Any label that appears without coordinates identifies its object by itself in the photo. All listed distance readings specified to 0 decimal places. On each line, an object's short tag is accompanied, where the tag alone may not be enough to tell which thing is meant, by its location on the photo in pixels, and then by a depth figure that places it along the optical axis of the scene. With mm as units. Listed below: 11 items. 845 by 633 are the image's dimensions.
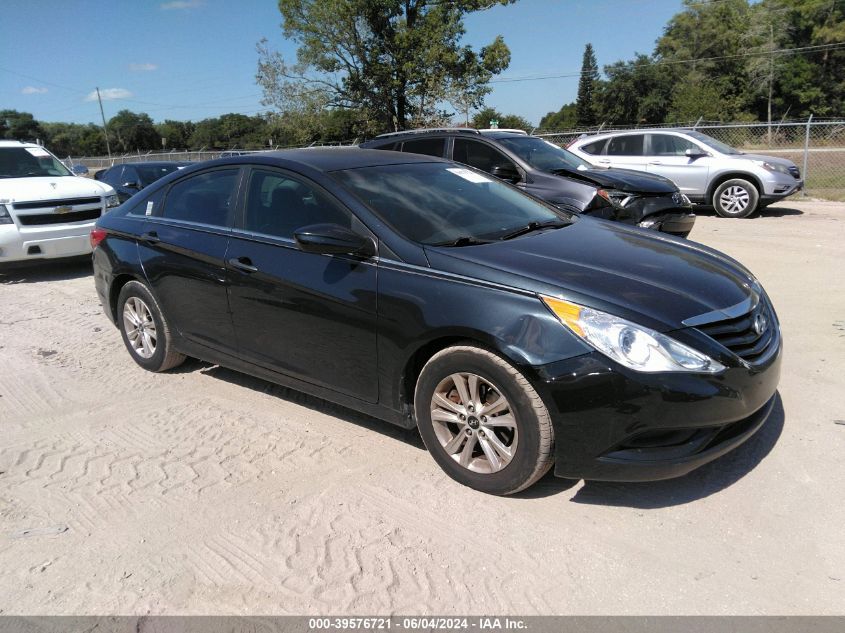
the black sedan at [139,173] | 12608
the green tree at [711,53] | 57969
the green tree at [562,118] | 77106
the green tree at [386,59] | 31656
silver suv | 12250
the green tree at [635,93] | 59812
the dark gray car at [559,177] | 7691
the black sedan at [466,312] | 2828
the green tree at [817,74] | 57500
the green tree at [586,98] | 67912
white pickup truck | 8195
